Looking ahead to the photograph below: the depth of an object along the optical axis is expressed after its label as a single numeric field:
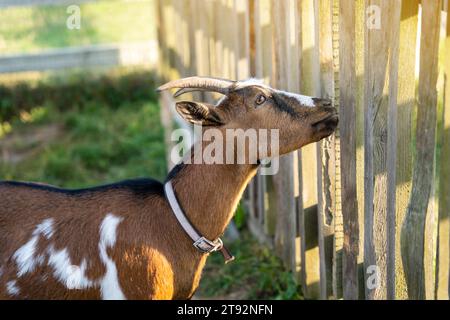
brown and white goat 3.82
